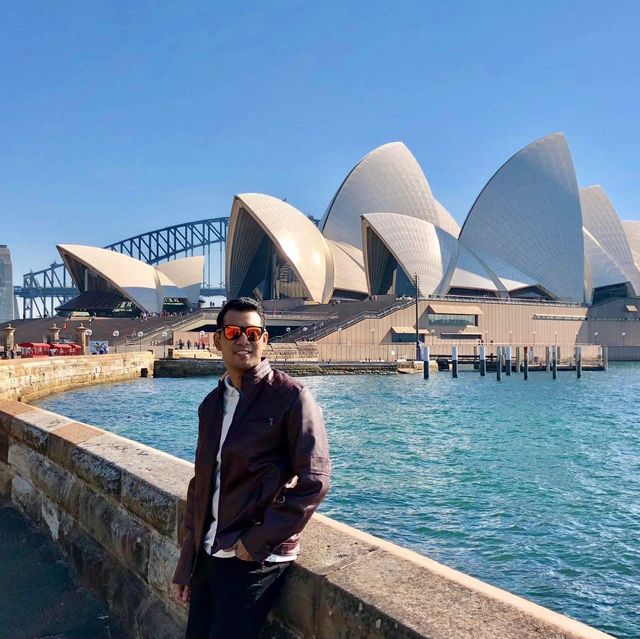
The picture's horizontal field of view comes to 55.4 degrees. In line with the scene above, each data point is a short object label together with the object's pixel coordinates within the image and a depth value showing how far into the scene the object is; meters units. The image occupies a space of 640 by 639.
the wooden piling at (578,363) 39.28
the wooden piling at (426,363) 35.53
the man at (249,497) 2.01
